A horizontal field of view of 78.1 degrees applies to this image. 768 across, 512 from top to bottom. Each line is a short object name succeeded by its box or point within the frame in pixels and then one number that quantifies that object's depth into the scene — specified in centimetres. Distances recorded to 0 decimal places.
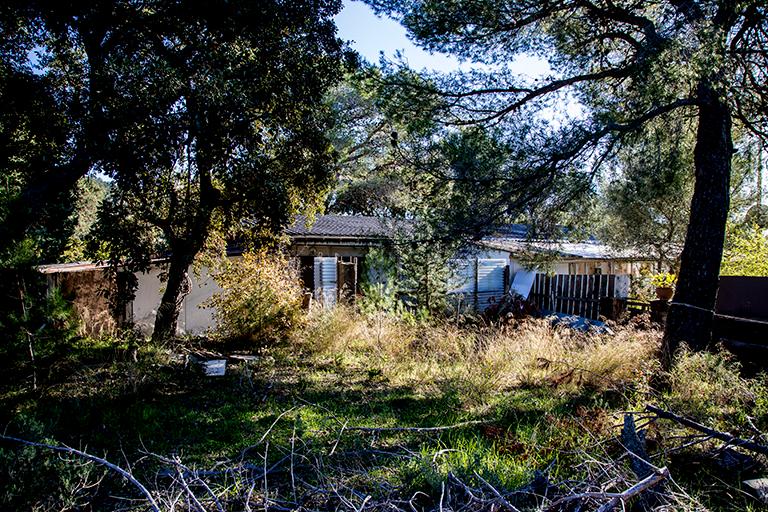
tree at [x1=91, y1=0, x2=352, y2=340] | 585
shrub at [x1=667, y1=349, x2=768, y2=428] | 455
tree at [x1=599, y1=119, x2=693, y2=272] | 738
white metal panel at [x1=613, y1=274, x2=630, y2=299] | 1388
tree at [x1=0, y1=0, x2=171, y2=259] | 569
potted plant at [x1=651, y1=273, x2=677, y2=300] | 937
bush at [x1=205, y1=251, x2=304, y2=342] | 900
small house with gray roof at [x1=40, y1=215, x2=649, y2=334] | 972
